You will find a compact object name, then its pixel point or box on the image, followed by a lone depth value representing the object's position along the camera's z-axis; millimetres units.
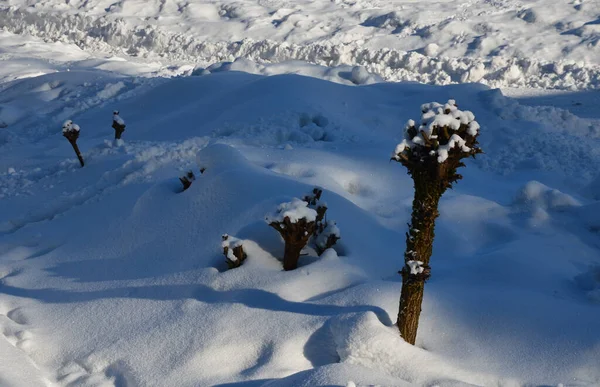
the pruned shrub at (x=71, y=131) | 6649
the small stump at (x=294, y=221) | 3779
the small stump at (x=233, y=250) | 4043
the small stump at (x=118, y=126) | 7023
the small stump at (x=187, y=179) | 5176
